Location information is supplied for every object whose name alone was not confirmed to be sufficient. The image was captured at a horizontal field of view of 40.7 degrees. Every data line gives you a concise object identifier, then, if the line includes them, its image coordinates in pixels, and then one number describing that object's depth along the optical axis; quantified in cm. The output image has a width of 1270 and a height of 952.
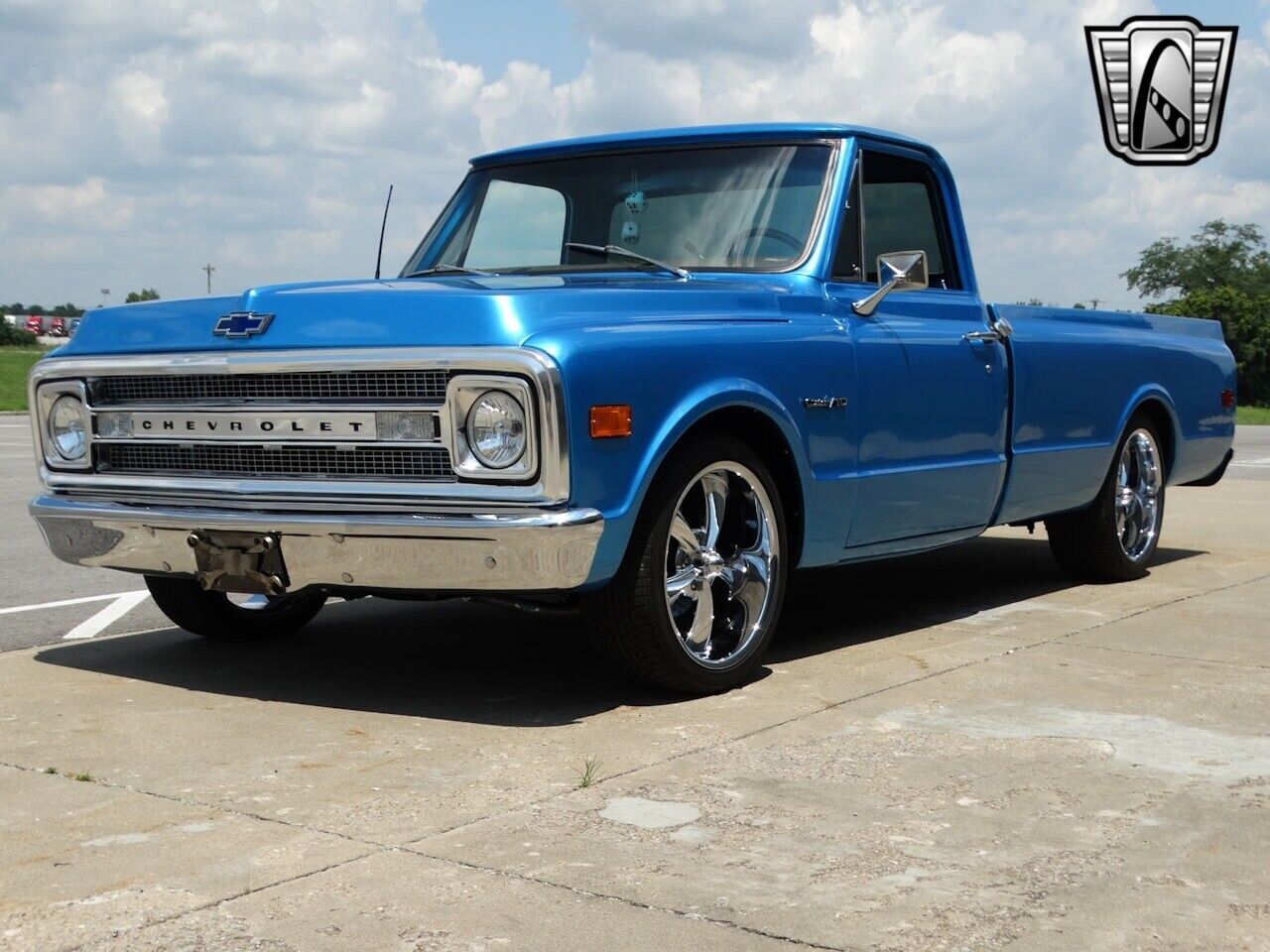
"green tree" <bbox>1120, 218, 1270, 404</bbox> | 9831
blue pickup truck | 481
